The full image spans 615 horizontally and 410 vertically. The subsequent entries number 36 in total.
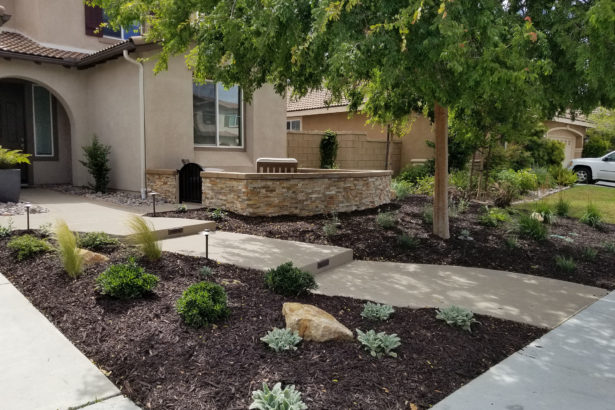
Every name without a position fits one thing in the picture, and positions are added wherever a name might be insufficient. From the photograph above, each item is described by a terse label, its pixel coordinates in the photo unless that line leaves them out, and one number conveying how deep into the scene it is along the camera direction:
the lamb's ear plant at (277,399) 2.50
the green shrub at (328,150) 15.72
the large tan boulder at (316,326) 3.45
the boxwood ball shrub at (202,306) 3.54
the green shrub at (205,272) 4.88
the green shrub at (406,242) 7.00
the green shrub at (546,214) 9.34
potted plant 8.88
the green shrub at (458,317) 3.86
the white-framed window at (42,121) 12.59
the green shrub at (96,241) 5.69
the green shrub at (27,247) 5.30
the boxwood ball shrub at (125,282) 4.01
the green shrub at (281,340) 3.24
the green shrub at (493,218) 8.61
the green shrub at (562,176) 17.19
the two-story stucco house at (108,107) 10.77
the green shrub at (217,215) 8.31
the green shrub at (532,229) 7.73
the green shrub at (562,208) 10.35
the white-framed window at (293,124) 22.00
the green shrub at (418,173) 15.31
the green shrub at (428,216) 8.49
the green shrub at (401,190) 11.30
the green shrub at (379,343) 3.31
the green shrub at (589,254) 6.82
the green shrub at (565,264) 6.14
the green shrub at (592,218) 9.50
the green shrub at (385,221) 8.05
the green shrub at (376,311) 3.96
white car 18.98
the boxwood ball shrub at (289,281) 4.44
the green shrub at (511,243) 7.15
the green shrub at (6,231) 6.17
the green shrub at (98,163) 11.03
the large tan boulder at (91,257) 5.00
